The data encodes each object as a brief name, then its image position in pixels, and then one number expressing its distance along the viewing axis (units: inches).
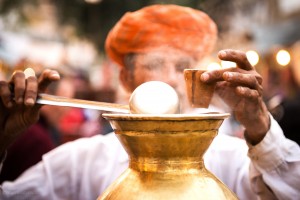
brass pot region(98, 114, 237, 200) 36.5
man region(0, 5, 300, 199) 56.6
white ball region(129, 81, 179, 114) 38.8
